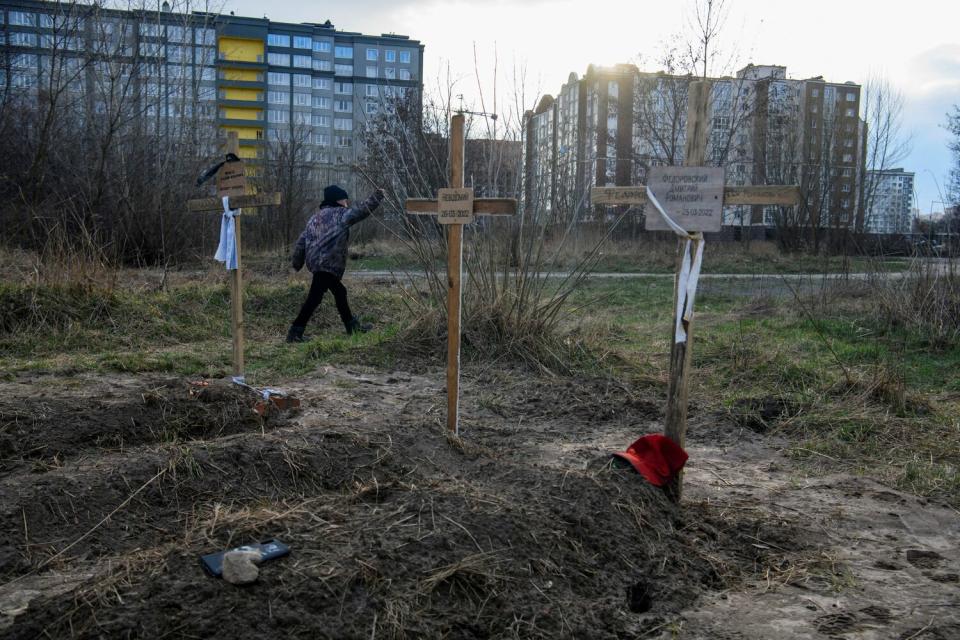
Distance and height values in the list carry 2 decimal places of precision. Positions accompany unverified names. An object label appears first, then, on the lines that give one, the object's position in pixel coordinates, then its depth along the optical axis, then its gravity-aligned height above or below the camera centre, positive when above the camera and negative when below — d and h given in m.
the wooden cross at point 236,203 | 5.35 +0.26
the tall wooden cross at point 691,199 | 3.44 +0.26
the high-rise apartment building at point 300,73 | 65.19 +15.48
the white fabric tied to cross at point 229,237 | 5.40 +0.01
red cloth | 3.64 -1.00
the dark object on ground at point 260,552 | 2.49 -1.09
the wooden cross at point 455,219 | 4.41 +0.16
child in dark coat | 8.29 -0.08
